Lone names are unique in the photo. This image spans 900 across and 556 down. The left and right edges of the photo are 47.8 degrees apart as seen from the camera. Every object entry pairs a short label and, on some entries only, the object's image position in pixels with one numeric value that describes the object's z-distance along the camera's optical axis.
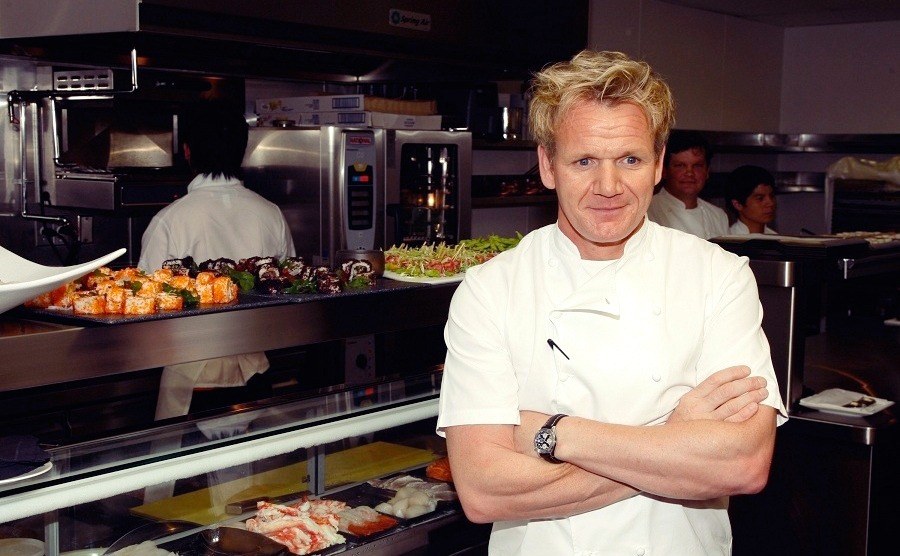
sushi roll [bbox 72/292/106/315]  2.34
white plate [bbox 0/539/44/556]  1.92
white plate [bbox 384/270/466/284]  3.08
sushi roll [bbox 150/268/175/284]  2.61
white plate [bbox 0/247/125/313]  2.16
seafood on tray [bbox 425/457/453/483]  2.70
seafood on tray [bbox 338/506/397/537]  2.39
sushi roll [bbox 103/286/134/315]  2.36
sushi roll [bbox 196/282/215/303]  2.57
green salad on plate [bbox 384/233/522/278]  3.24
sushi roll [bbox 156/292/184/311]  2.42
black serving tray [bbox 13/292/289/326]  2.24
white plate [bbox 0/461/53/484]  1.78
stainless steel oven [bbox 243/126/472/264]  5.00
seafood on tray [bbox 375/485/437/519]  2.51
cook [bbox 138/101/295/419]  4.00
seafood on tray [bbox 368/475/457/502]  2.61
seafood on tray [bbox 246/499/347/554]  2.26
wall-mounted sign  3.78
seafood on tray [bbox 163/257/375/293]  2.82
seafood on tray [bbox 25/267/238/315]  2.36
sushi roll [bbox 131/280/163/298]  2.42
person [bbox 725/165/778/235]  6.06
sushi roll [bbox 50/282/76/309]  2.41
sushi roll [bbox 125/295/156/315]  2.35
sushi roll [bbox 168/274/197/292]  2.57
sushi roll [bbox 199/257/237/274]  2.93
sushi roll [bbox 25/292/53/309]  2.39
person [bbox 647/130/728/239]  5.79
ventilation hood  3.17
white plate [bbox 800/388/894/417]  3.20
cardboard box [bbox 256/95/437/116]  5.05
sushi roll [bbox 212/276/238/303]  2.60
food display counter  1.92
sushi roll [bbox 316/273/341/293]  2.83
